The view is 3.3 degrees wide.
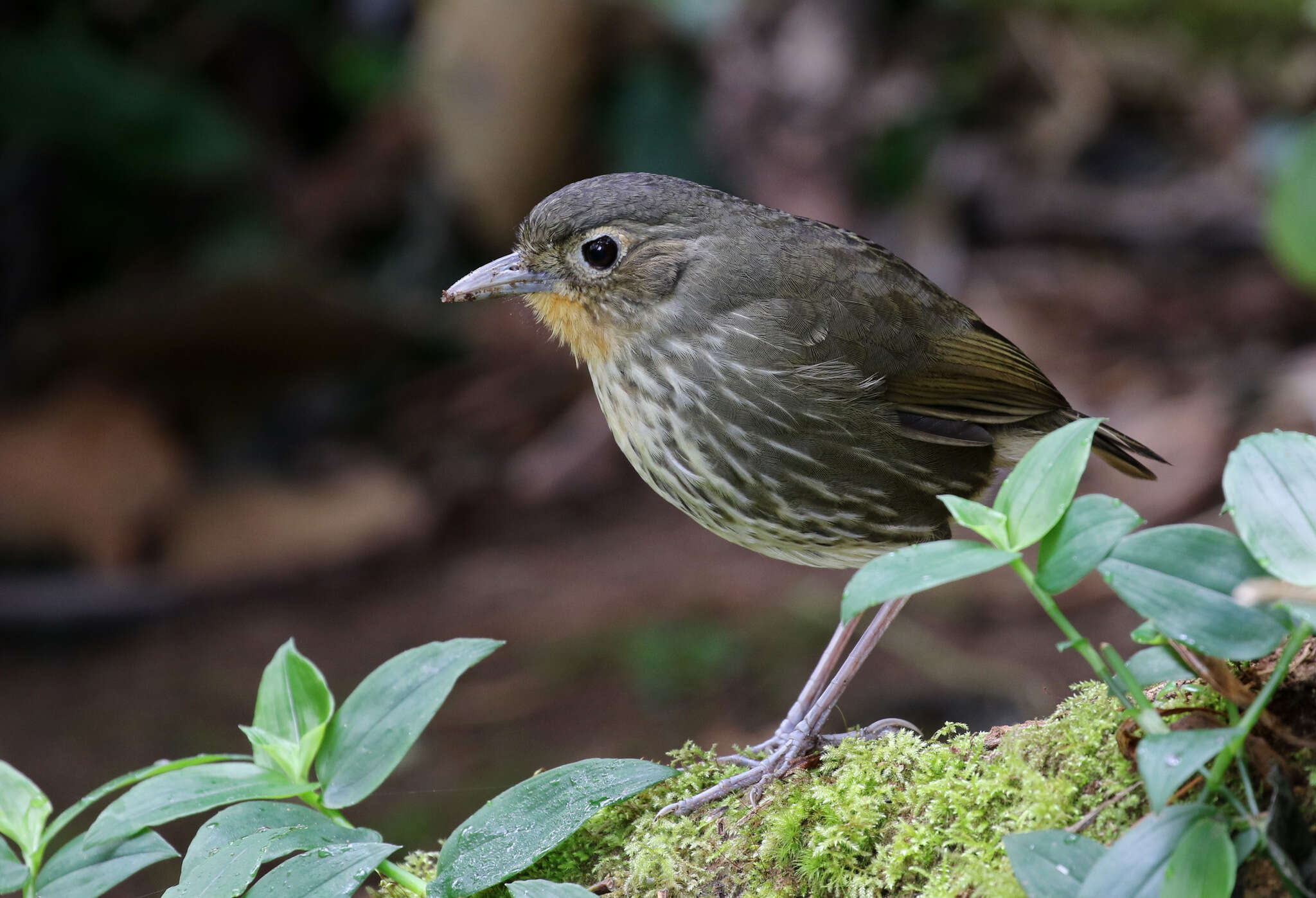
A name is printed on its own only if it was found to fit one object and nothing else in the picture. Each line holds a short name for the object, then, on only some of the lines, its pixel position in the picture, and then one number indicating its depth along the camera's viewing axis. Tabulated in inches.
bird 181.9
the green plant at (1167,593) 173.1
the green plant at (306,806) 179.0
